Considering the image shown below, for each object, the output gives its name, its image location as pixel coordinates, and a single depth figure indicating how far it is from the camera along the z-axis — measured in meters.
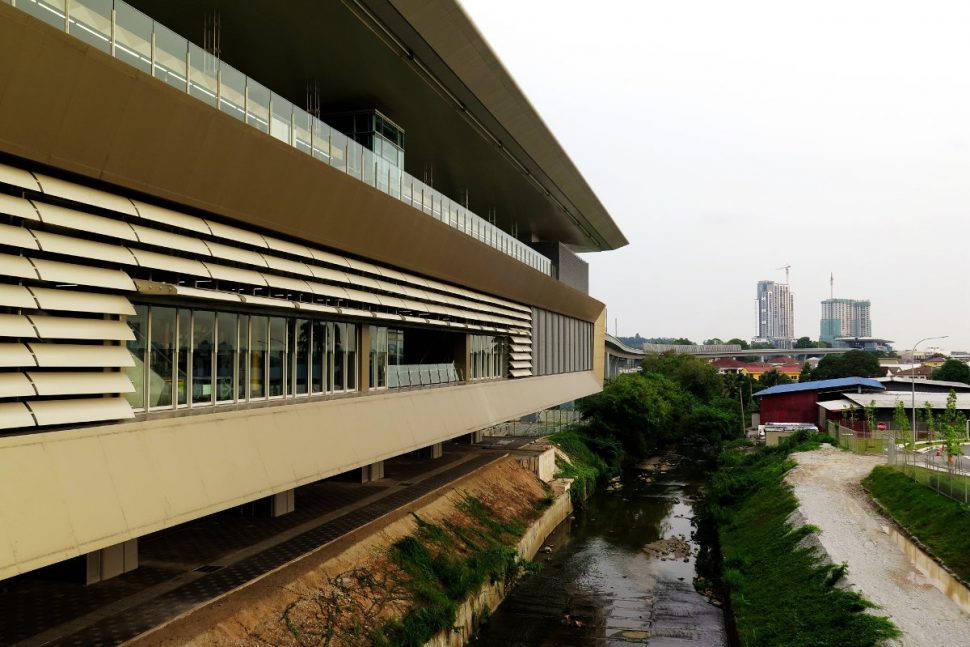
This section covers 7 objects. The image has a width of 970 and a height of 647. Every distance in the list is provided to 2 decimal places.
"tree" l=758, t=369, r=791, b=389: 97.91
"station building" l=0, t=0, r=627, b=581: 9.77
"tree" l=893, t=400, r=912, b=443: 39.44
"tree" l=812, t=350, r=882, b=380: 96.50
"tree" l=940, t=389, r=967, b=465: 27.14
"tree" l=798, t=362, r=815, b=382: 99.30
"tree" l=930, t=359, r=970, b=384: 84.32
